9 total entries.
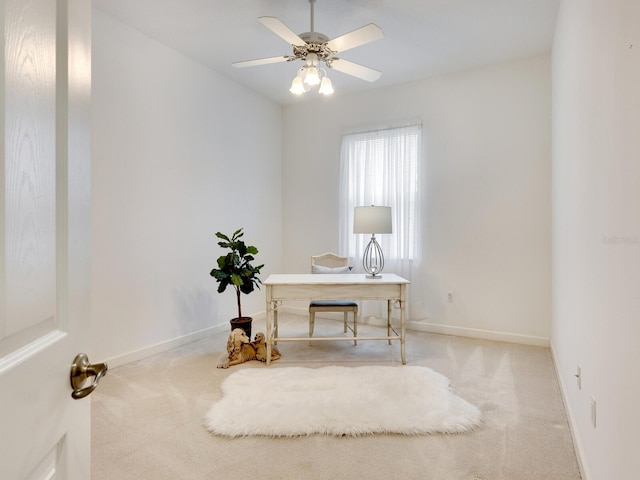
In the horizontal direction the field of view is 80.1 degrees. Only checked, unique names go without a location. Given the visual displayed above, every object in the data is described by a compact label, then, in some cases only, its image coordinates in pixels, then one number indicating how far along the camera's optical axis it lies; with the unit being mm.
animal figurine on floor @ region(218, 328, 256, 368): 3318
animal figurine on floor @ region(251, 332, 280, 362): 3383
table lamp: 3502
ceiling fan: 2553
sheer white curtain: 4492
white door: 525
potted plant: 3352
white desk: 3230
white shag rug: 2189
